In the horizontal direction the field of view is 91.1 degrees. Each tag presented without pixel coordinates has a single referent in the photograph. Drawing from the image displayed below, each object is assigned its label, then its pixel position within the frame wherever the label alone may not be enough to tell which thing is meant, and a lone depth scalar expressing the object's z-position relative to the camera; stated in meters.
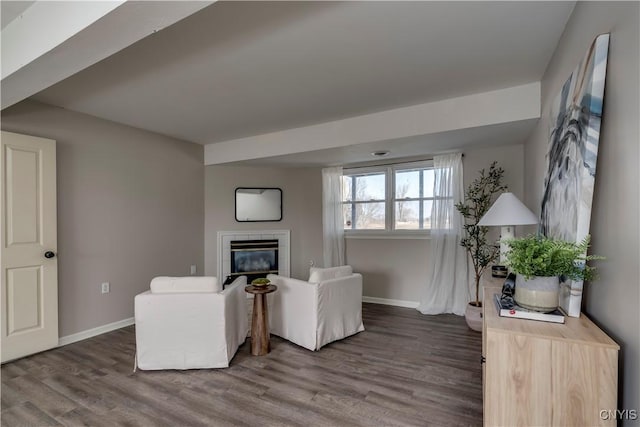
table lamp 2.15
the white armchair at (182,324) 2.50
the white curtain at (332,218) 4.88
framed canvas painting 1.26
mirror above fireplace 5.02
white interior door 2.71
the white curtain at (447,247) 4.02
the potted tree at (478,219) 3.60
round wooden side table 2.83
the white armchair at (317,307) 2.93
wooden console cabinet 1.05
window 4.41
